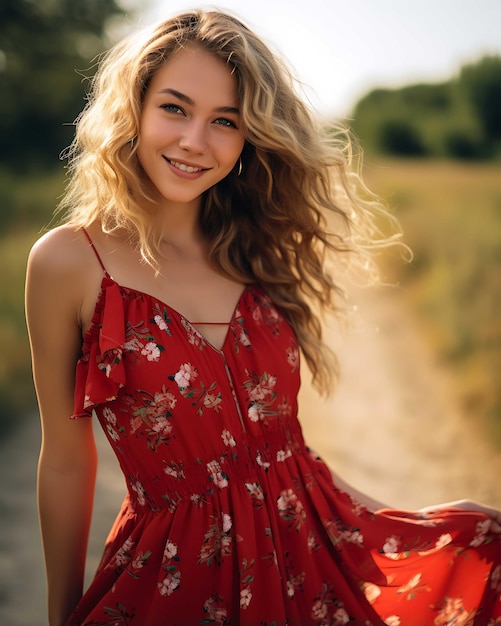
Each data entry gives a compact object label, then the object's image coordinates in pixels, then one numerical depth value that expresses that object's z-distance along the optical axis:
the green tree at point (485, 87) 27.83
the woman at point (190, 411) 1.97
